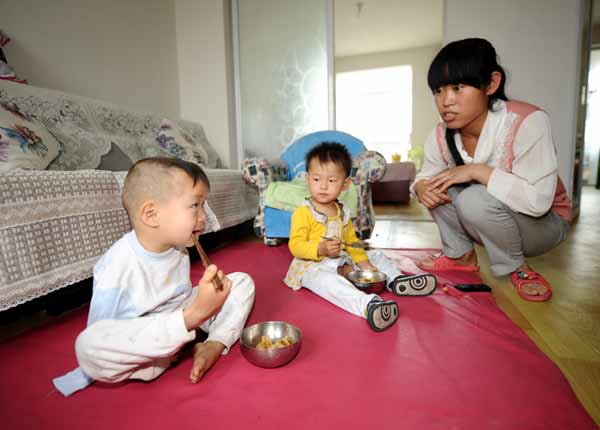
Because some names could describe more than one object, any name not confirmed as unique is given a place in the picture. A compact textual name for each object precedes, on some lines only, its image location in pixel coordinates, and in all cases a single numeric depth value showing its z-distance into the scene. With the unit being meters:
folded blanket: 2.07
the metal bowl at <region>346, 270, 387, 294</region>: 1.23
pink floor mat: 0.67
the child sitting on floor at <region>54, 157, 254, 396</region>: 0.68
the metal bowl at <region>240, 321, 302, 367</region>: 0.82
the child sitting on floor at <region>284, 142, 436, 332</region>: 1.21
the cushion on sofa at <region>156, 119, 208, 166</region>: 2.31
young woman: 1.22
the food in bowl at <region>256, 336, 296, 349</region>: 0.88
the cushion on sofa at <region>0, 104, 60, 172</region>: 1.18
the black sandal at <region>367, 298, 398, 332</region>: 1.00
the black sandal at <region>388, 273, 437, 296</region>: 1.25
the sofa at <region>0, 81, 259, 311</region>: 0.96
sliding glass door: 3.17
